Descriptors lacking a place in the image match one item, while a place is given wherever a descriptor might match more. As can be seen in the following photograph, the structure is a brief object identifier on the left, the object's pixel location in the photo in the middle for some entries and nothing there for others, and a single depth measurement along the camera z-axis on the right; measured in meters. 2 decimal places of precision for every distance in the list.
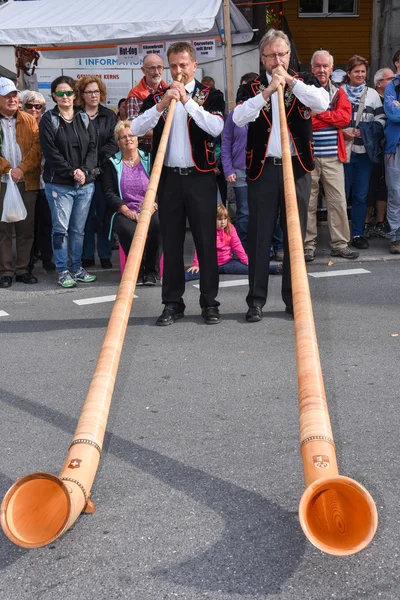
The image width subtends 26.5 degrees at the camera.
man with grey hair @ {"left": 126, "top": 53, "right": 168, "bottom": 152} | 8.99
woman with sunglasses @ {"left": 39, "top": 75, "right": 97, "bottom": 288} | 8.02
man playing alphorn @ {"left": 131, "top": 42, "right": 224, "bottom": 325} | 5.93
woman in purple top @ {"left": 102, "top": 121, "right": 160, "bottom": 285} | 7.99
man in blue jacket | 8.68
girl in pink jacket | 8.11
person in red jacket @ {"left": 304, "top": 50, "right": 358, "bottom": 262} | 8.50
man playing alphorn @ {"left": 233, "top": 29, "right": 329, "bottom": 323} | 5.75
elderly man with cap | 8.13
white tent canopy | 10.48
